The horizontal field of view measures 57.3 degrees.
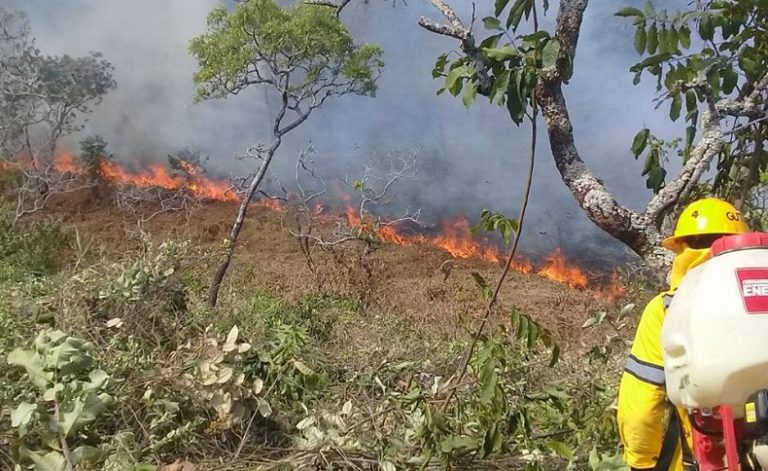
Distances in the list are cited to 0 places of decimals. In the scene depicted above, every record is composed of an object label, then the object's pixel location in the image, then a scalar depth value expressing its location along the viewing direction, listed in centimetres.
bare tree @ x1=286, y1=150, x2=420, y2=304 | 891
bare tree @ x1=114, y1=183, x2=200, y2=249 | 1276
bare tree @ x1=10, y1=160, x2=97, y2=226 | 1094
